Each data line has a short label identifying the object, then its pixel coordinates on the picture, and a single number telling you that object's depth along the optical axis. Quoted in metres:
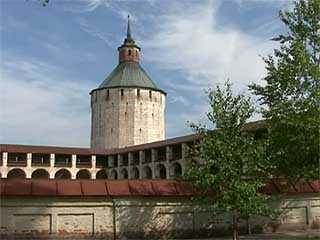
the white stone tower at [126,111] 58.66
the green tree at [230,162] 11.91
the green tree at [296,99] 13.48
